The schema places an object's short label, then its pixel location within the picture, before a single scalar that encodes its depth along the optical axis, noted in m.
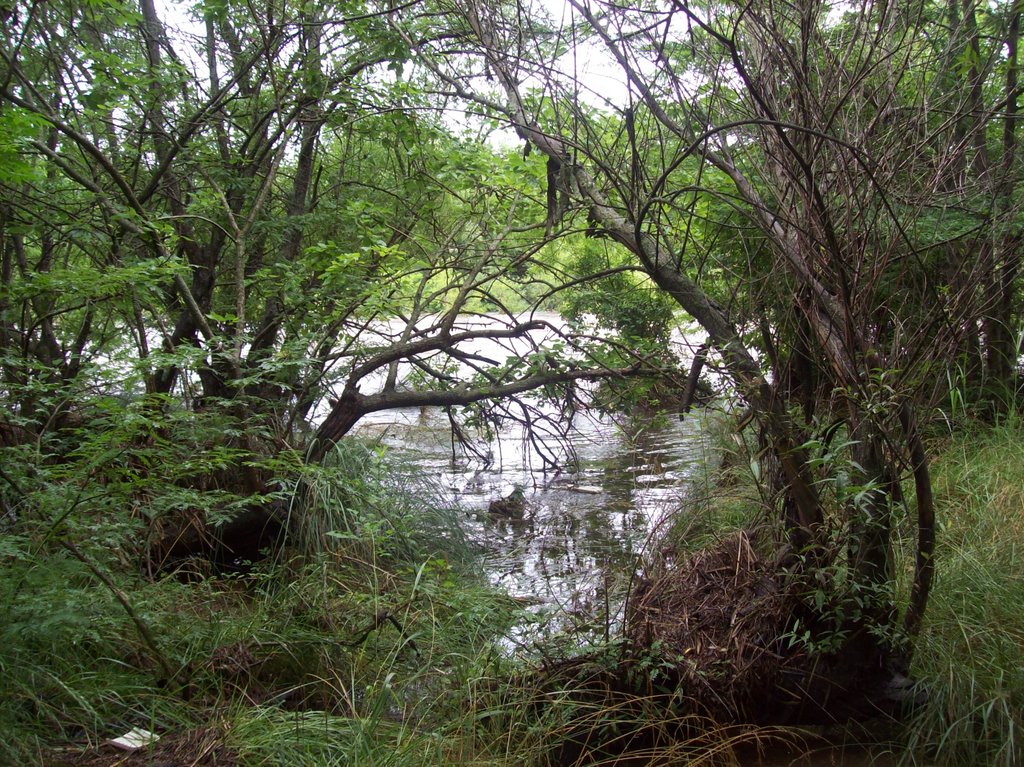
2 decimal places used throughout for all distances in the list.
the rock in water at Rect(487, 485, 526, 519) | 7.29
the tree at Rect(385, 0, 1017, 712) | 3.10
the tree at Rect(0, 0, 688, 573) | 5.07
